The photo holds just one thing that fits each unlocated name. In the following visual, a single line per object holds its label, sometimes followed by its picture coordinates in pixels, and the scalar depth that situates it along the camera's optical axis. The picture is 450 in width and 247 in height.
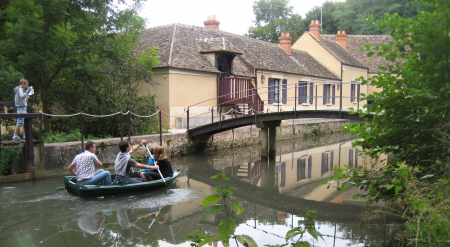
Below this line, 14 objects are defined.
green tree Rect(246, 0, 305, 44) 48.27
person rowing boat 9.04
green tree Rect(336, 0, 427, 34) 36.69
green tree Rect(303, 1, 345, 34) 49.09
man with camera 10.71
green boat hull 8.58
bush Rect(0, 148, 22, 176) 10.45
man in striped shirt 8.65
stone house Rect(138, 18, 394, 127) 18.75
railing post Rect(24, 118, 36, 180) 10.57
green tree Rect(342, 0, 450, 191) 4.87
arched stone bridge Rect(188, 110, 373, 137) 13.57
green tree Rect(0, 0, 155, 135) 11.73
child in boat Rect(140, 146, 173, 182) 10.09
